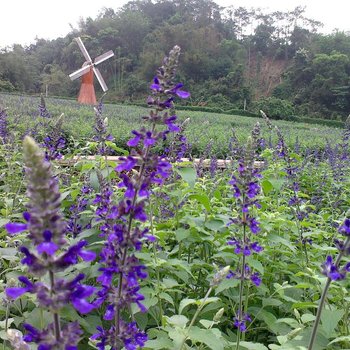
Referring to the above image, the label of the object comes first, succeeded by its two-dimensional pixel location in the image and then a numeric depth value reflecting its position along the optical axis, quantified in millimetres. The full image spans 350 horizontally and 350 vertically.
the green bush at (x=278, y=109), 55906
